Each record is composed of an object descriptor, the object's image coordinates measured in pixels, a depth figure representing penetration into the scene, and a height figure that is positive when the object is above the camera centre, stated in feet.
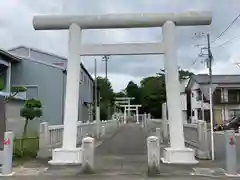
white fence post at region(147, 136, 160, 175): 18.41 -4.59
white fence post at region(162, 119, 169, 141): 42.50 -5.26
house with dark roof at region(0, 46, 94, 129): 47.63 +5.87
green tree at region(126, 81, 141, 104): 195.21 +15.22
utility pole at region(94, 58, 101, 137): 51.84 -3.50
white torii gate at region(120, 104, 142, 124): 151.88 -1.39
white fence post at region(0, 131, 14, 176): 18.42 -4.46
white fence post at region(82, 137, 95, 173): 18.78 -4.55
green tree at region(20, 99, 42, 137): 29.25 -0.48
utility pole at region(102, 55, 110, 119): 95.81 +21.92
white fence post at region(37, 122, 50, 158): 24.93 -4.34
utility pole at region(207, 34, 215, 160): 67.43 +16.41
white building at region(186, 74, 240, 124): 91.12 +3.23
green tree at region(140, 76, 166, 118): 126.66 +6.39
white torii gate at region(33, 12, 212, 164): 22.97 +6.81
